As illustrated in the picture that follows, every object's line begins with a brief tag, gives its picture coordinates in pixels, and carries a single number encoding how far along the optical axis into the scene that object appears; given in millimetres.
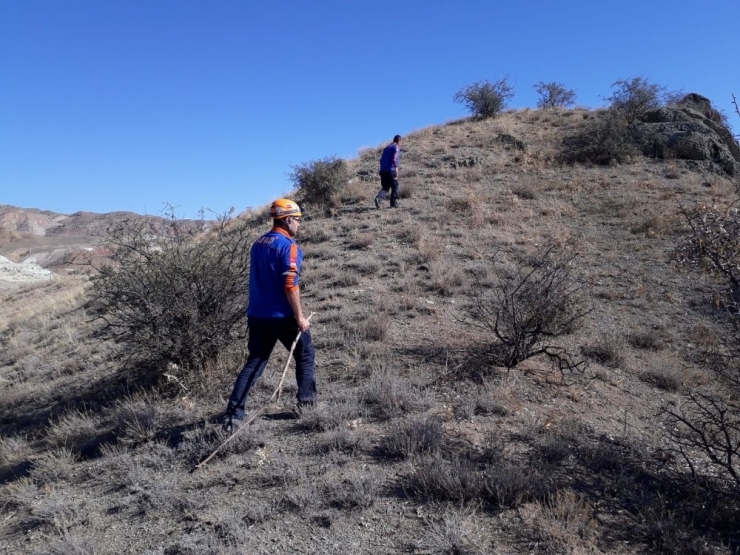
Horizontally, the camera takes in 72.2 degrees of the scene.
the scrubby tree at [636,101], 19031
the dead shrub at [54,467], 4129
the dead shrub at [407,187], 14430
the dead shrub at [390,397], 4492
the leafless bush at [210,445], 4039
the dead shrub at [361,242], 10875
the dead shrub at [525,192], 13992
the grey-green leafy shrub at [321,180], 15320
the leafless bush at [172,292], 5449
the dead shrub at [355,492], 3256
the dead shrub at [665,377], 5555
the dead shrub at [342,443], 3896
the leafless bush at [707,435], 3279
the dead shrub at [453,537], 2775
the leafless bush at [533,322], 5488
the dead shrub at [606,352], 6004
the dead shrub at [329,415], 4281
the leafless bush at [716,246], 3391
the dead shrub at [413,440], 3756
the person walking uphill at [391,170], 12695
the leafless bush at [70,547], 3029
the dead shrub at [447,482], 3230
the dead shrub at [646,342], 6570
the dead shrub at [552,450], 3717
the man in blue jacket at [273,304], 4234
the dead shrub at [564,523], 2803
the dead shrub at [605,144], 16656
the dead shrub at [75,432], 4793
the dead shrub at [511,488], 3158
